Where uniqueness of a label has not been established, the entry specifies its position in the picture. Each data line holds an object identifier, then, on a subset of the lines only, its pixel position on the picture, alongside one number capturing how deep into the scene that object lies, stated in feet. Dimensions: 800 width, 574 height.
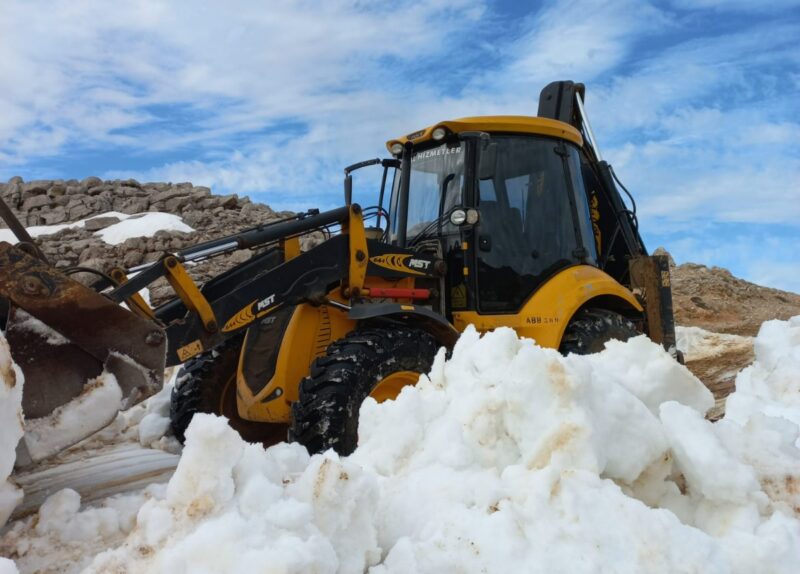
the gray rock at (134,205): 89.35
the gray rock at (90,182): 97.81
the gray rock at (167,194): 91.33
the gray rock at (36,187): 96.37
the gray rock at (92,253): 67.21
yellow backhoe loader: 13.93
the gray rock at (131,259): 65.92
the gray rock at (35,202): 93.50
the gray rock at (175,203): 88.28
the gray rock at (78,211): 89.97
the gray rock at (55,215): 89.61
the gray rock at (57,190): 96.24
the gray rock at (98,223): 81.25
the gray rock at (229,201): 89.04
